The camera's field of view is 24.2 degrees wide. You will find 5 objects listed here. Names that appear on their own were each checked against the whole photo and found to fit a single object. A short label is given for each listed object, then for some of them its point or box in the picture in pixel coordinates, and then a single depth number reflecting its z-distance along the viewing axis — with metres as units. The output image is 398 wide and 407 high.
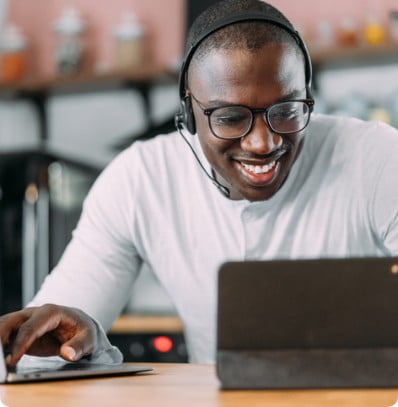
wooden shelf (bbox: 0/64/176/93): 3.36
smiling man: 1.46
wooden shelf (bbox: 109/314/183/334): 2.87
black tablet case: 0.95
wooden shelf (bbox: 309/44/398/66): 3.04
